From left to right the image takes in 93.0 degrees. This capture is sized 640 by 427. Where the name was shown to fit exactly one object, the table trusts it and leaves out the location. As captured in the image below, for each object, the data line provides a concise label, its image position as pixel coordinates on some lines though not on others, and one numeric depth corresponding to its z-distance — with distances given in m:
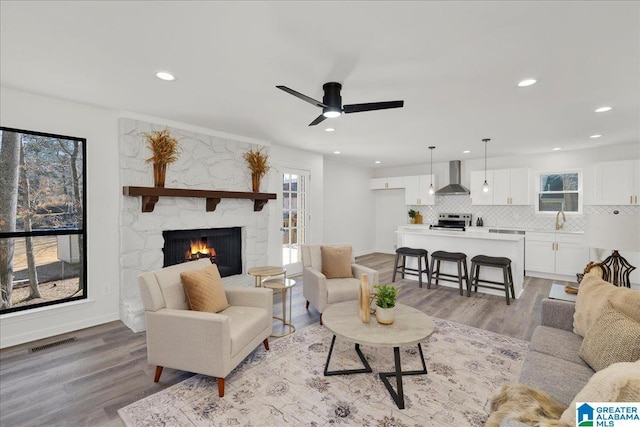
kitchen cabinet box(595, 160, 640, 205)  5.20
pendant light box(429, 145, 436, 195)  5.73
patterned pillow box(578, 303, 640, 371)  1.58
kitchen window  5.96
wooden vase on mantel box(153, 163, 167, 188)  3.81
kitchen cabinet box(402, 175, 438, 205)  7.54
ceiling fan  2.56
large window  3.06
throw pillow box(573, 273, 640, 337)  1.85
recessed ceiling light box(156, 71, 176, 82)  2.63
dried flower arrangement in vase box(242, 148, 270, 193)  4.96
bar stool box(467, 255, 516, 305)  4.38
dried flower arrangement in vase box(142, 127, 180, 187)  3.78
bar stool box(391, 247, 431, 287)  5.19
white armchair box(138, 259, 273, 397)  2.22
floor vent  2.97
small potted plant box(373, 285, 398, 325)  2.42
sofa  1.10
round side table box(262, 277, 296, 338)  3.30
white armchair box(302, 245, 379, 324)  3.52
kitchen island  4.68
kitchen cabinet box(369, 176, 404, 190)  8.09
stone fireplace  3.69
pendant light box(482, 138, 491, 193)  5.07
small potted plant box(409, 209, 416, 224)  8.02
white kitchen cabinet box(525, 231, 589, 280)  5.54
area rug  2.02
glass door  5.71
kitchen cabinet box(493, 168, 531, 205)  6.18
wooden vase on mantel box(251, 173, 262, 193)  5.01
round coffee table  2.16
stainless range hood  6.97
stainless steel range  7.13
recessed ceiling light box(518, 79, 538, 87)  2.73
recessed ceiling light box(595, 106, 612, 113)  3.47
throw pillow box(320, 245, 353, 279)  3.93
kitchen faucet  6.04
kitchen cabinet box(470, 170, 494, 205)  6.61
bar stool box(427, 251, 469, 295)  4.79
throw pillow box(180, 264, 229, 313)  2.55
